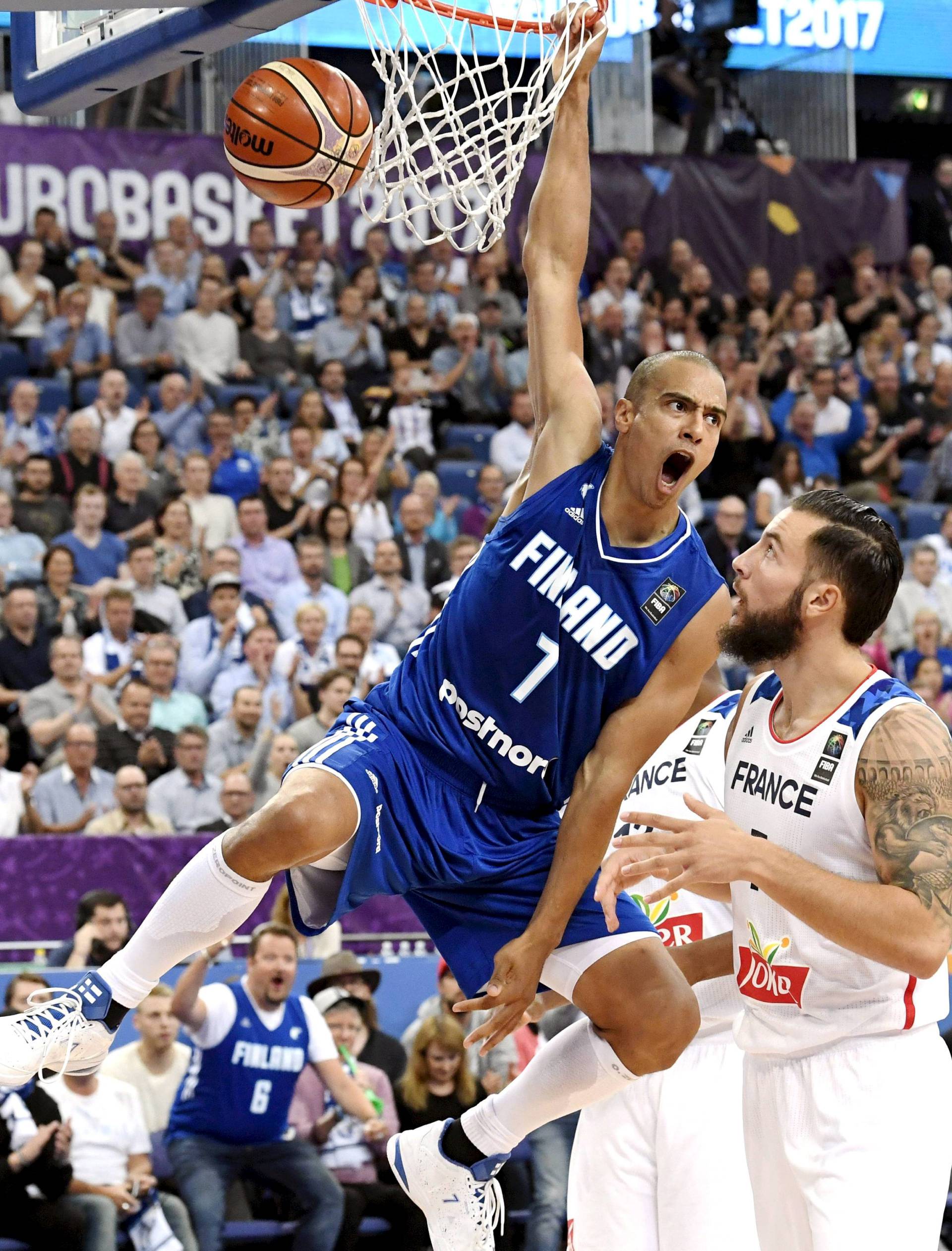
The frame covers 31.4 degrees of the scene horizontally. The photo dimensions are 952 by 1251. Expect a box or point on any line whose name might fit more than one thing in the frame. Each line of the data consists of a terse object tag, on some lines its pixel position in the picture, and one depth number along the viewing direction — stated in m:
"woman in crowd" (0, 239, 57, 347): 12.91
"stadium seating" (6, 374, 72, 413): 12.46
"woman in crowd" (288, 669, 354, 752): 9.65
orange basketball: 5.05
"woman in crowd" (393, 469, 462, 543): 12.24
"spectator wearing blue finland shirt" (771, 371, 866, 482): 14.66
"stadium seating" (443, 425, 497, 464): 13.70
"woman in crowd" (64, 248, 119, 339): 12.98
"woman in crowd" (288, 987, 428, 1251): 7.58
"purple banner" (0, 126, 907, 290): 13.86
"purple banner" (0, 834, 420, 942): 8.29
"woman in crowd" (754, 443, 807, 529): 13.54
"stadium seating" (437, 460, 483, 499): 13.05
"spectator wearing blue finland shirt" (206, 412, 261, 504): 12.14
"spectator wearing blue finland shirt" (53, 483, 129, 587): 10.91
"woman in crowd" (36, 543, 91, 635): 10.34
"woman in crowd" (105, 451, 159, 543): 11.30
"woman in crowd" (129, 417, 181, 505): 11.64
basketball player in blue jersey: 4.29
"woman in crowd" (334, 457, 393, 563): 12.03
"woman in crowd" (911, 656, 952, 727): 11.43
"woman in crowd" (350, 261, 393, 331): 14.09
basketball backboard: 4.75
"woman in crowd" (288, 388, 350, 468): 12.58
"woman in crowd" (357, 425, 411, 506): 12.59
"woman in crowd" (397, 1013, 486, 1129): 7.80
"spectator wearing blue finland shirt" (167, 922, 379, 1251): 7.37
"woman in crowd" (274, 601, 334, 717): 10.39
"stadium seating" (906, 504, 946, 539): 14.19
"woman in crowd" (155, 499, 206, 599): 10.95
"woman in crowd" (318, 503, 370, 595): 11.58
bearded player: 3.66
